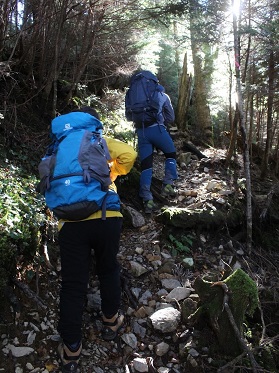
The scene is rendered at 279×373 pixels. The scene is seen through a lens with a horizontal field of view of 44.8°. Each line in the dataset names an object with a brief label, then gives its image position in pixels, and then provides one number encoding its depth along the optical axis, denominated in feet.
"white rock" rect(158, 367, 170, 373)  10.41
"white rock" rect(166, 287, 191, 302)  13.12
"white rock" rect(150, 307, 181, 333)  11.68
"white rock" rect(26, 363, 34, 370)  9.39
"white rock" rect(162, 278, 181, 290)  13.85
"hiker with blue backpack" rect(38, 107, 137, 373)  9.55
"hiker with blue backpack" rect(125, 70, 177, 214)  18.78
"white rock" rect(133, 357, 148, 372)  10.35
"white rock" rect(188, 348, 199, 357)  10.82
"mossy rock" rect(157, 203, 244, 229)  16.72
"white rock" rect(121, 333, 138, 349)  11.23
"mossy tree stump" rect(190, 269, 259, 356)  10.91
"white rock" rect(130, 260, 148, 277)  14.21
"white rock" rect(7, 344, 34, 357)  9.58
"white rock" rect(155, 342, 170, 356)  11.03
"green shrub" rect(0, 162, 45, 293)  10.72
